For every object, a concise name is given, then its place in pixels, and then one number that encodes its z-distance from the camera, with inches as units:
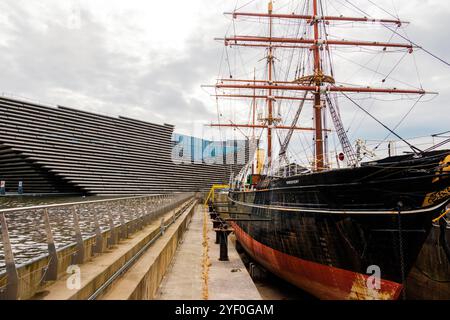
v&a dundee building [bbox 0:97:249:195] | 3191.4
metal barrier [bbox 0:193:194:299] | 130.7
